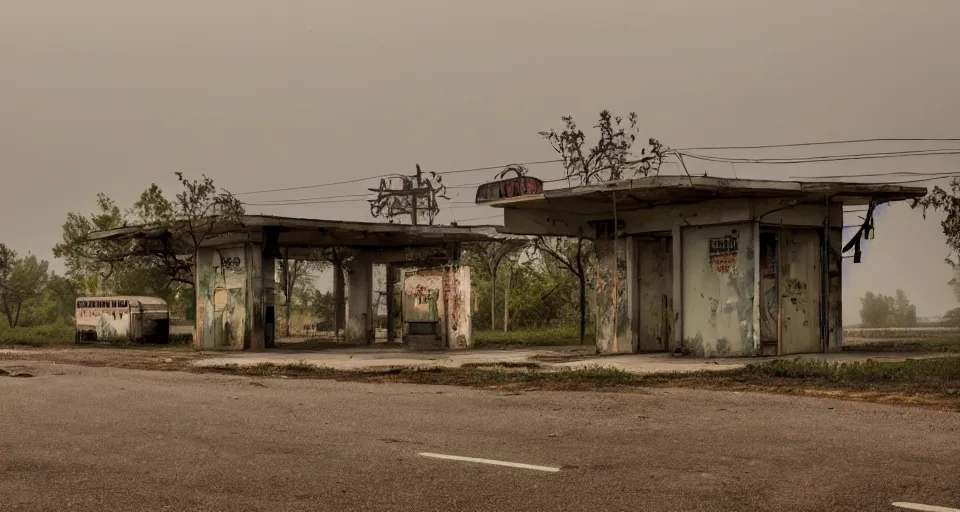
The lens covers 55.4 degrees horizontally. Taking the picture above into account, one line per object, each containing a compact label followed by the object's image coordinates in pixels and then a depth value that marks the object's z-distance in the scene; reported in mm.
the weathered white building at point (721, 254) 19953
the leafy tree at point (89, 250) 45781
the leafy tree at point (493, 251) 39656
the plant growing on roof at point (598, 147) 33406
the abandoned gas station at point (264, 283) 28000
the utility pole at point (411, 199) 58156
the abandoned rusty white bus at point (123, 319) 32625
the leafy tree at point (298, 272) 33719
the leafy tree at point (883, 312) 72000
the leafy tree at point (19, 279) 52844
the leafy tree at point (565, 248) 40806
